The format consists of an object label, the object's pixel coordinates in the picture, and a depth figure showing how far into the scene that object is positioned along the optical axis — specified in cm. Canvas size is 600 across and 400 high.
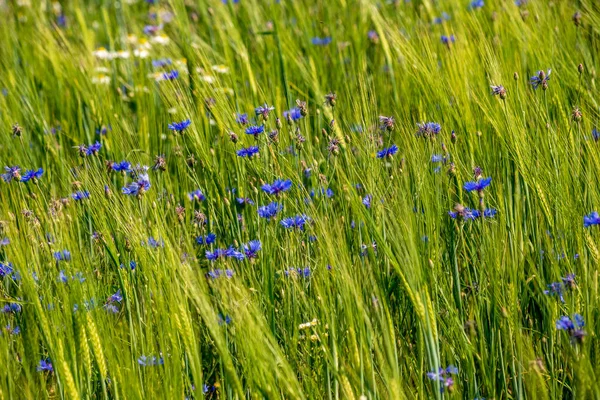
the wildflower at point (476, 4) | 663
